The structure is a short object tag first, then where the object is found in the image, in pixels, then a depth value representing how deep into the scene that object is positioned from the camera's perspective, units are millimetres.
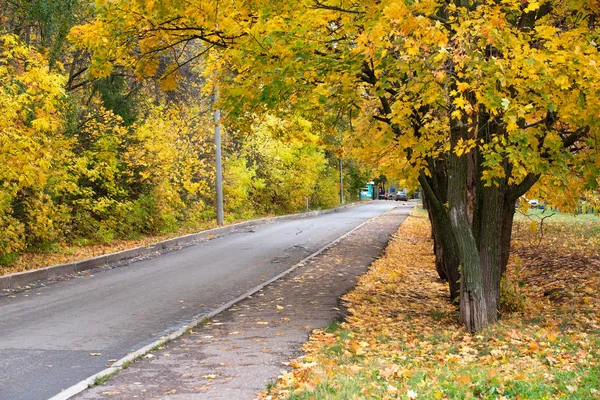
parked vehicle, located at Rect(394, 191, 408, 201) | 100062
